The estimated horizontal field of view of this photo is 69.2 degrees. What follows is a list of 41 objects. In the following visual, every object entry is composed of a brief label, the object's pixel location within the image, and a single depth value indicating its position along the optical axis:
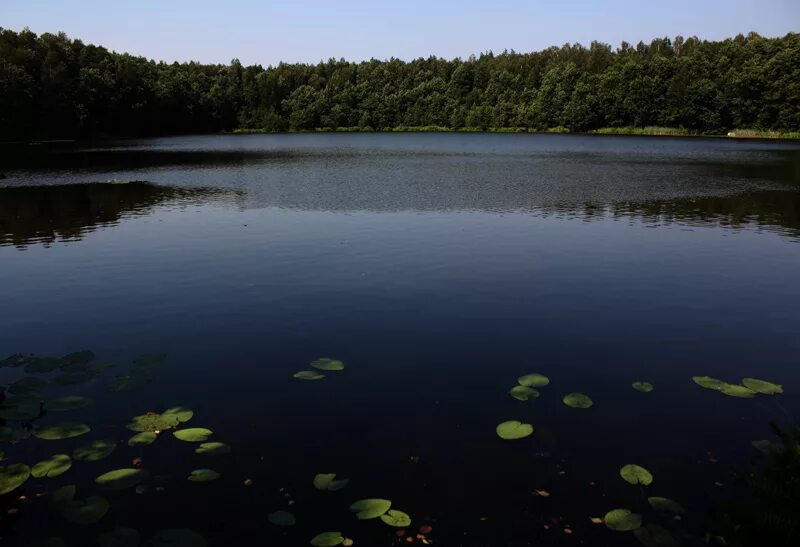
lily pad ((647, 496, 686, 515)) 8.77
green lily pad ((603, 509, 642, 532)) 8.34
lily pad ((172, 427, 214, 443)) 10.71
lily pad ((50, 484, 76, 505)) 8.94
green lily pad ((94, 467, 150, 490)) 9.30
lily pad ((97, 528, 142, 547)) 7.94
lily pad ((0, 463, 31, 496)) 8.98
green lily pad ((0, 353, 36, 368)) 14.08
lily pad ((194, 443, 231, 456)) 10.35
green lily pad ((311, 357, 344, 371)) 13.82
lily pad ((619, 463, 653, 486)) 9.49
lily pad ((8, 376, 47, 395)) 12.27
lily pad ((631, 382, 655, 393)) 12.80
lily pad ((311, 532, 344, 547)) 8.01
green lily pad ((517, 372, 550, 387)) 13.02
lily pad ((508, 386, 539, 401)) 12.36
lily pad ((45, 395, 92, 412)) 11.75
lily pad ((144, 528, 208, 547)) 7.89
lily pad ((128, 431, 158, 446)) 10.63
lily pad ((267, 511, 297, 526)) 8.41
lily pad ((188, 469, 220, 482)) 9.50
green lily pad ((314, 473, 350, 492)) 9.32
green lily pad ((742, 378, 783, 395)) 12.74
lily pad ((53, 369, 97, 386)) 12.89
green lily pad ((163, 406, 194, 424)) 11.48
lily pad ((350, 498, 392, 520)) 8.53
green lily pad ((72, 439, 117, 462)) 9.99
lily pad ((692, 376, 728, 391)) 13.00
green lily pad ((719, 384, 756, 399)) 12.60
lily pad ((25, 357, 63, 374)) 13.53
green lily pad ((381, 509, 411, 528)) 8.38
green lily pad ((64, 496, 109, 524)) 8.40
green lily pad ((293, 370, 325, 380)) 13.47
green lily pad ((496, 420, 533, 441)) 10.81
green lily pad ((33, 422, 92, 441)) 10.60
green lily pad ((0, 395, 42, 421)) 11.13
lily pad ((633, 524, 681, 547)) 8.06
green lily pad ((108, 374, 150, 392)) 12.75
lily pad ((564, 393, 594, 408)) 12.07
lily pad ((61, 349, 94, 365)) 13.96
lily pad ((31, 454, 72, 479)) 9.52
